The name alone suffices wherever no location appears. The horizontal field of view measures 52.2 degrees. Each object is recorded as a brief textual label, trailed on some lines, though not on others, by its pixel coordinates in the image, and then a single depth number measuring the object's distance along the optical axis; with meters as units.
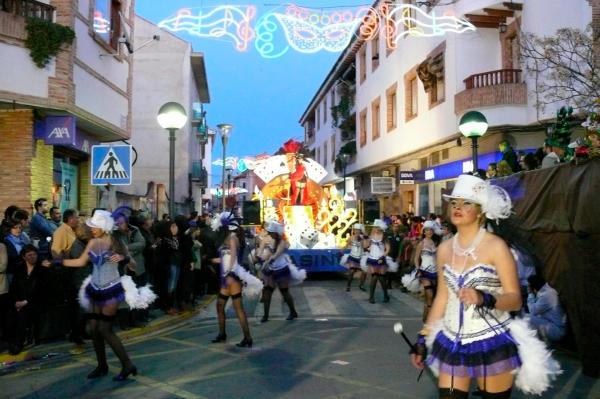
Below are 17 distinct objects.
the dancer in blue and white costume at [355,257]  15.79
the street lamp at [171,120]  12.13
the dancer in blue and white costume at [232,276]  8.35
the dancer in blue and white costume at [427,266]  10.29
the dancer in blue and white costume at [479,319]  3.51
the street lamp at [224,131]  29.83
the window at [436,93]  21.98
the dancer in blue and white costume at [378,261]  13.55
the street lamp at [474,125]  11.34
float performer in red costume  20.92
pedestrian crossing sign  10.73
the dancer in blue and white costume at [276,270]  10.84
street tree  12.31
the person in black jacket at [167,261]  11.30
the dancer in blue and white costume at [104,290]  6.52
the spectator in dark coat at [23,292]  7.84
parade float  19.89
